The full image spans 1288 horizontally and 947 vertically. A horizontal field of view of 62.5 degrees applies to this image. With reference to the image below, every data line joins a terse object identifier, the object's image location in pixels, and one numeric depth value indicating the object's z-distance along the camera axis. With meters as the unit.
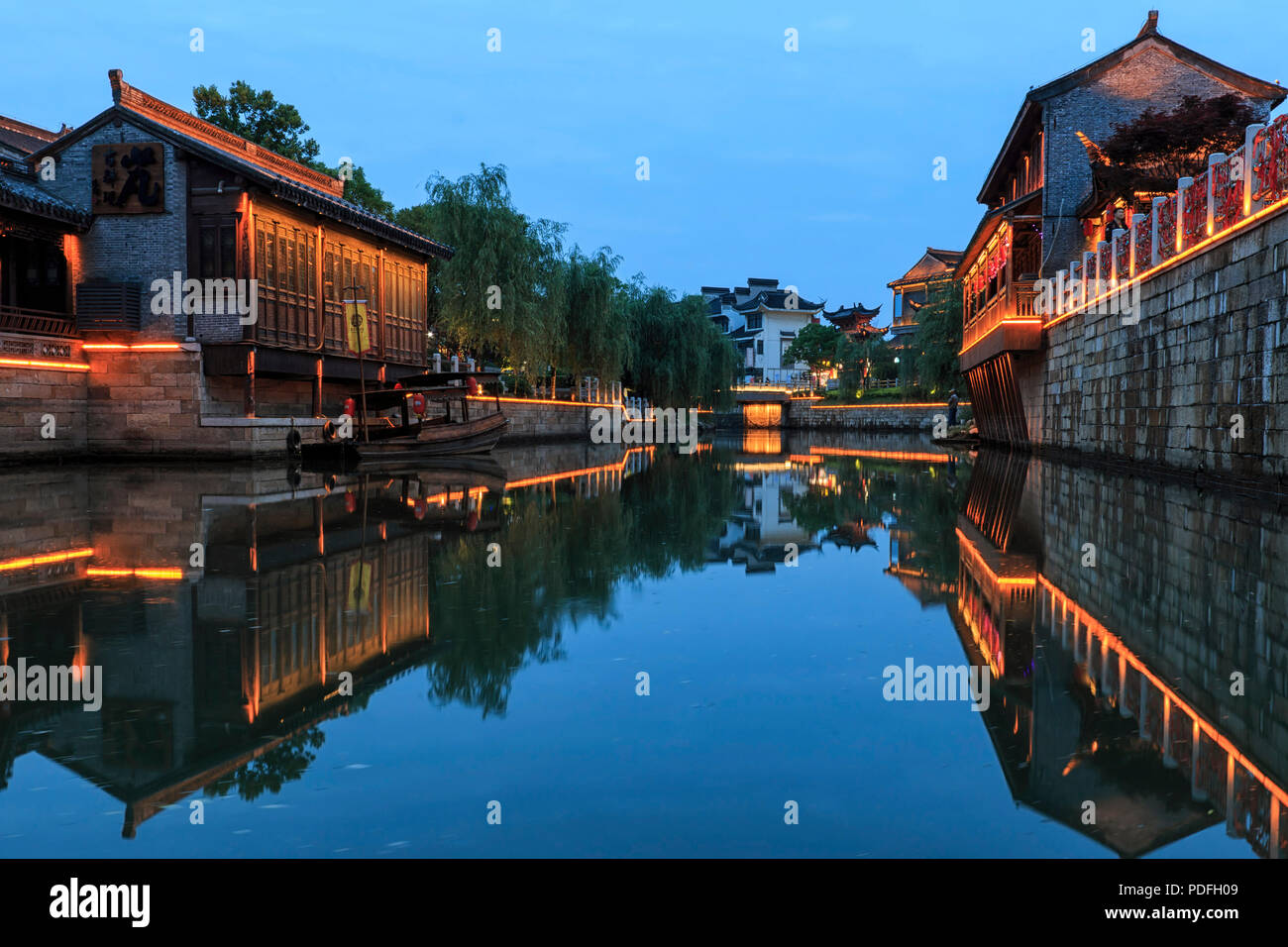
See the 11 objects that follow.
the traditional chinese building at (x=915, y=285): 67.25
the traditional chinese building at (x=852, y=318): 81.12
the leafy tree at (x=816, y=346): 72.11
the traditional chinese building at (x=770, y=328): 83.00
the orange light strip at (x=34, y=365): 19.13
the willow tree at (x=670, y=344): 46.06
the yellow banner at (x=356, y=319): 25.44
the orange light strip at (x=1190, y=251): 11.29
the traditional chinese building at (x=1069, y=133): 25.01
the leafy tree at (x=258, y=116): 34.06
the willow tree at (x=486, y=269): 31.72
